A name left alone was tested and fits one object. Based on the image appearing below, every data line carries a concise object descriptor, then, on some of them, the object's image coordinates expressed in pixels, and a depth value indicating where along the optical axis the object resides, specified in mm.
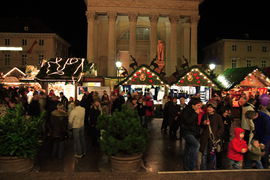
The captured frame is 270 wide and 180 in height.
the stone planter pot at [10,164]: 5746
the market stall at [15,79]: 20203
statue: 20844
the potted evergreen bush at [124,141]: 5703
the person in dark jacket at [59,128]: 7625
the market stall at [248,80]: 17484
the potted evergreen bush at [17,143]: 5750
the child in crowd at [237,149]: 5581
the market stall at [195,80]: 16875
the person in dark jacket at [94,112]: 8836
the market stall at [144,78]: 17031
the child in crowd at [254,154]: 5793
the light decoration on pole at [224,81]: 17769
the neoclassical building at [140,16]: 34656
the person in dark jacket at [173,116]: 10950
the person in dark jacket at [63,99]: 13409
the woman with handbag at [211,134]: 6176
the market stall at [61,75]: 16359
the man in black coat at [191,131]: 6176
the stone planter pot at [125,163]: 5727
